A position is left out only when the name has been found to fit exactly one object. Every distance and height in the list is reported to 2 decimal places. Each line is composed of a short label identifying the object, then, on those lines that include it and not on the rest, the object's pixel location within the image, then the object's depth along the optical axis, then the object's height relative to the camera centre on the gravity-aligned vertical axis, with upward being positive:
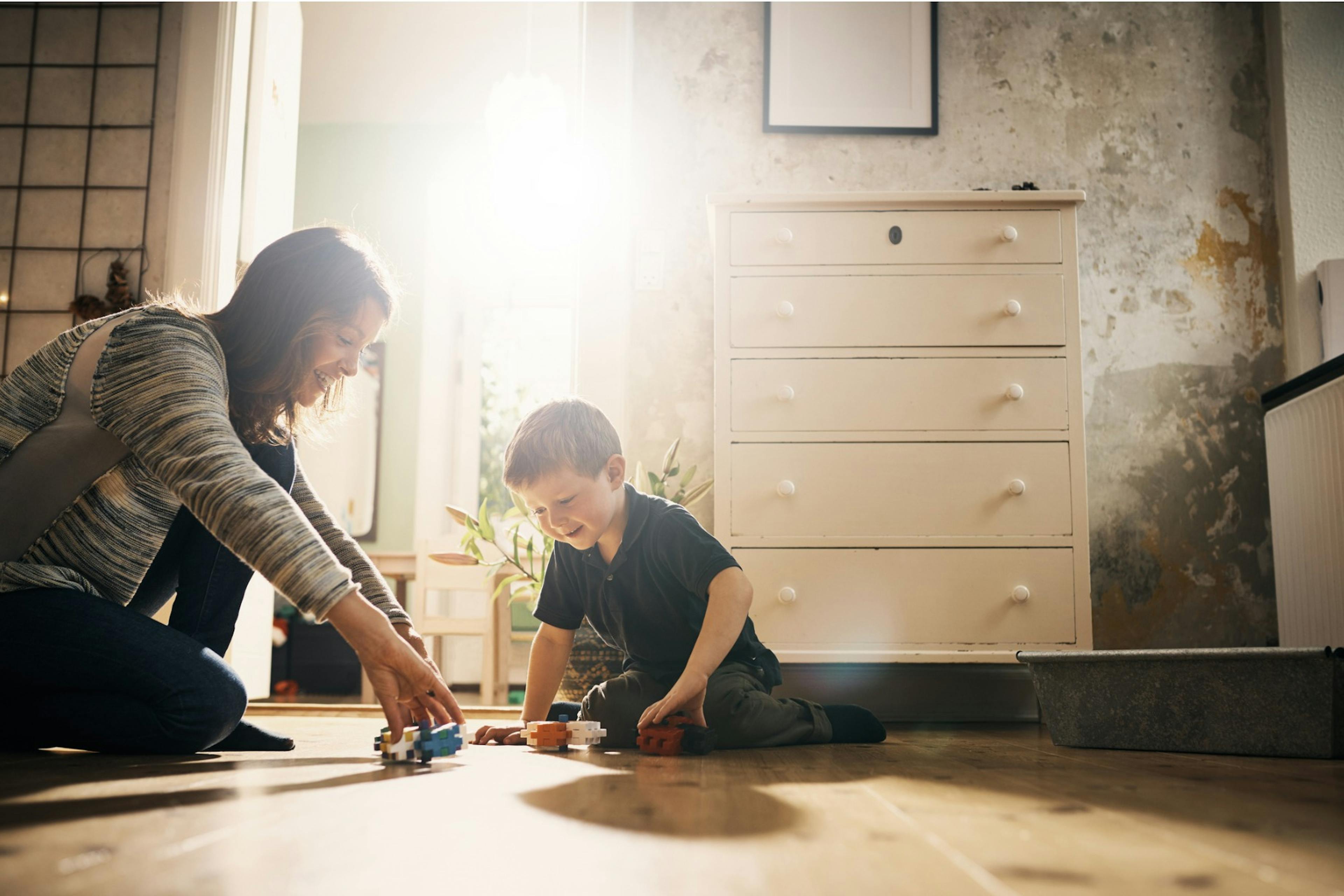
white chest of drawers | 2.03 +0.34
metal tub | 1.25 -0.16
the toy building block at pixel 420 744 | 1.13 -0.20
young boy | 1.47 -0.03
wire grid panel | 2.72 +1.18
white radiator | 2.06 +0.19
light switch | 2.67 +0.88
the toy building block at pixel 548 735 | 1.36 -0.22
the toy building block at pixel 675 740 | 1.29 -0.22
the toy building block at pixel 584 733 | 1.39 -0.23
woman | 1.03 +0.07
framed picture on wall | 2.71 +1.44
